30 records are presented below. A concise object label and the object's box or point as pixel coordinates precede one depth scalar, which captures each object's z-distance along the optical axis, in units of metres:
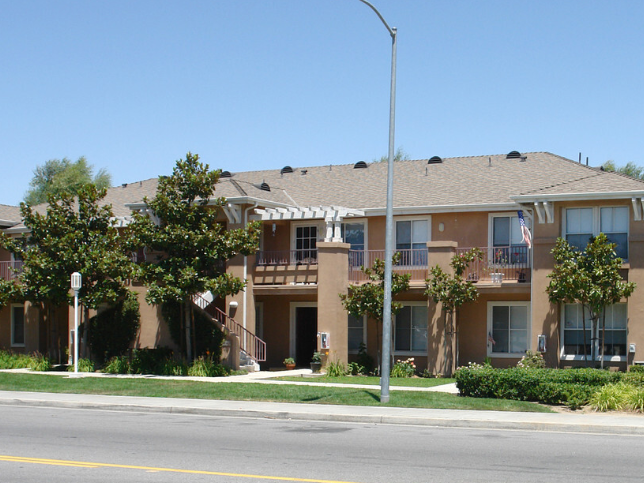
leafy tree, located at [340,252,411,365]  25.52
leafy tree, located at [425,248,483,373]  24.97
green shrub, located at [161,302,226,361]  26.58
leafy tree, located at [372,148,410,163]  60.72
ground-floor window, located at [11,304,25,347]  34.34
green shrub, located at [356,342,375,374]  27.27
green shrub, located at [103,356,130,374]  26.86
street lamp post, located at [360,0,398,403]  18.00
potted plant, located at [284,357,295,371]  28.14
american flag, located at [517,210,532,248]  23.92
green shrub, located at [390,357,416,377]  25.84
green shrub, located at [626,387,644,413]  16.61
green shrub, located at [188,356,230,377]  25.42
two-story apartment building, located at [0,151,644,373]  24.14
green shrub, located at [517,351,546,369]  23.68
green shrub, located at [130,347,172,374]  26.36
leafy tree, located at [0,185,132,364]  26.86
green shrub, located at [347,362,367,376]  26.75
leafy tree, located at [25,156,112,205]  59.94
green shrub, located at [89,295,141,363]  28.31
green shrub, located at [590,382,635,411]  16.84
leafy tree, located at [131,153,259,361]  25.05
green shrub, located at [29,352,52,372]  28.48
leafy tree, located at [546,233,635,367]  22.53
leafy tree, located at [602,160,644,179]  55.50
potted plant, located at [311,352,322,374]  26.22
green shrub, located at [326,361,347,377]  25.88
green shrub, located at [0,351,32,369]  29.77
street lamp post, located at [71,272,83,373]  25.53
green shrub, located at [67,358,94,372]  27.77
